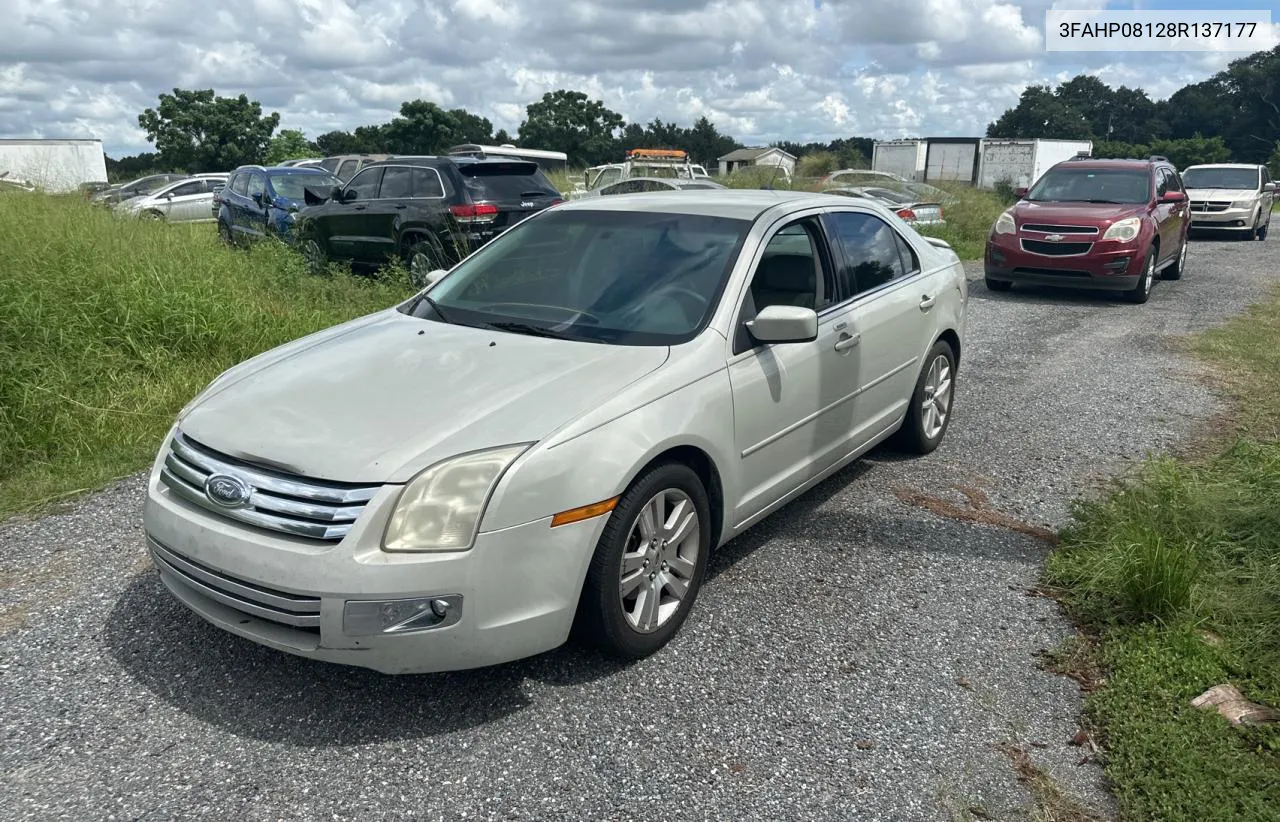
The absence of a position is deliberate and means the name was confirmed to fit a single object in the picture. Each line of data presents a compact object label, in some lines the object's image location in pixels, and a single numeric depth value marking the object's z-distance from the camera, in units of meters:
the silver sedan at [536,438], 2.83
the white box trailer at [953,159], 38.22
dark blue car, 13.48
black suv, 10.13
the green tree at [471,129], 79.12
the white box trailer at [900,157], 39.75
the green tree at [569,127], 87.12
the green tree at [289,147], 48.84
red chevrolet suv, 11.44
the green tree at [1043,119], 92.62
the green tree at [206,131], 58.66
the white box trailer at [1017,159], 35.75
